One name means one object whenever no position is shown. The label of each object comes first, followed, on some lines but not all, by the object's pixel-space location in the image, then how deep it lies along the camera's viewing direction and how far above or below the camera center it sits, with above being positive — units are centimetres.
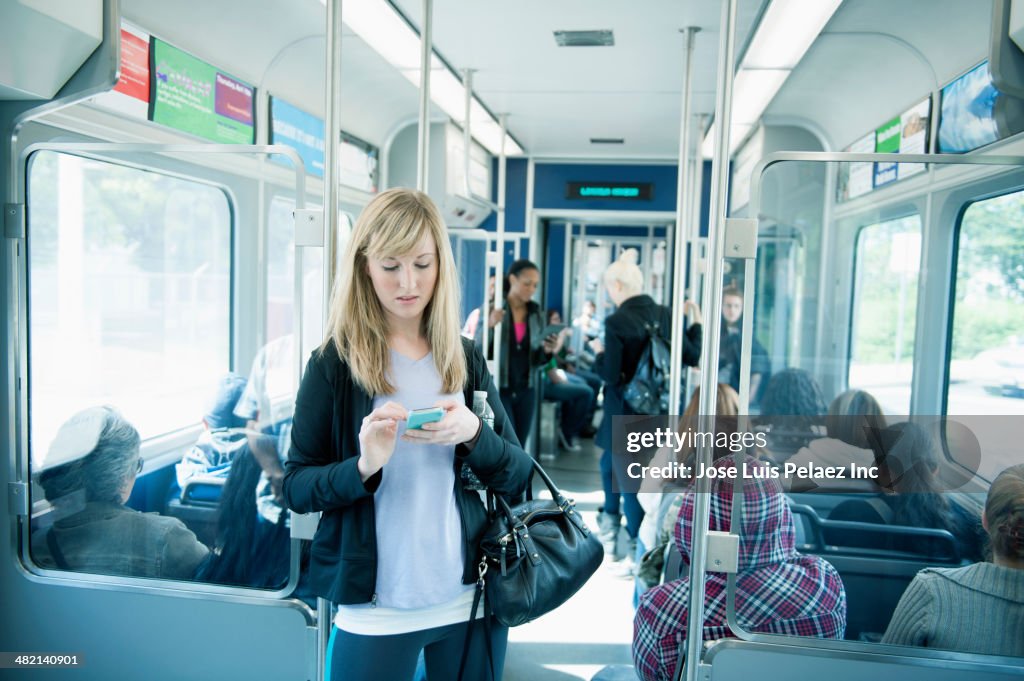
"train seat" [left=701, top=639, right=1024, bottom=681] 179 -90
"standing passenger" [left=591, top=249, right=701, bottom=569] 425 -29
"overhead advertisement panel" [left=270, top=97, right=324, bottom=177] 400 +92
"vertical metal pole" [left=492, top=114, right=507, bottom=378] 479 -1
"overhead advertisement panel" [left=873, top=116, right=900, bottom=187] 332 +77
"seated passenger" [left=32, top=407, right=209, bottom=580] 219 -75
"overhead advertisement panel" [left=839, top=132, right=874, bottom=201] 366 +68
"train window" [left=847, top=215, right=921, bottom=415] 334 -3
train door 885 +48
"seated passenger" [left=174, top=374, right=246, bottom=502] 246 -61
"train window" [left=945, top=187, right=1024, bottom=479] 259 -1
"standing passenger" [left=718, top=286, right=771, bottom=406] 466 -37
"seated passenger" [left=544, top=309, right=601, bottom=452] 700 -99
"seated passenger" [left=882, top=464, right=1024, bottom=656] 180 -74
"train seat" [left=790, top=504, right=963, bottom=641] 213 -82
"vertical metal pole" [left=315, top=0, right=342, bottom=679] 187 +37
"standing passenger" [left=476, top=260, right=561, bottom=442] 511 -35
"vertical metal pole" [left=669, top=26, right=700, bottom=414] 351 +36
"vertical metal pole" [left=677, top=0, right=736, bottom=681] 170 +0
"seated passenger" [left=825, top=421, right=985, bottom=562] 217 -61
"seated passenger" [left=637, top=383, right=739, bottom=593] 272 -89
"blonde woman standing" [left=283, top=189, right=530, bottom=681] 145 -36
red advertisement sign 274 +84
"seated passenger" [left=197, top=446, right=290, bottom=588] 221 -83
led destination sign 763 +114
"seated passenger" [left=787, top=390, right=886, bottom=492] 262 -51
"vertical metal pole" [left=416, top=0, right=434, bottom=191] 223 +61
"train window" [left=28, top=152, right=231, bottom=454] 239 -4
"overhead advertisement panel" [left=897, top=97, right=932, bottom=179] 304 +76
